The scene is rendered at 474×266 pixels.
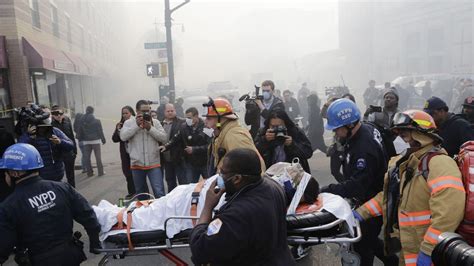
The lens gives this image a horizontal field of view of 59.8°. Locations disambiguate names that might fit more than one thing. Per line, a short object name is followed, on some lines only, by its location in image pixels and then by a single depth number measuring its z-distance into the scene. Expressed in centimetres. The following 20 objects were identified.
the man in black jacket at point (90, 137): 920
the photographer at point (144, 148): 603
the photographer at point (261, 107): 596
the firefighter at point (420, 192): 249
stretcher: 306
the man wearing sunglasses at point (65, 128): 754
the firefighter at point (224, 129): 403
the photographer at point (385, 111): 593
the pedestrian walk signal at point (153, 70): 1432
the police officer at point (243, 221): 209
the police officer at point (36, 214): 279
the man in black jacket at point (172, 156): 652
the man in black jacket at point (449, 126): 477
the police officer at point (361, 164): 349
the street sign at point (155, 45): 1346
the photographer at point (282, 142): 472
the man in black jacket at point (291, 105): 1298
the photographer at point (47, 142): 502
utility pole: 1345
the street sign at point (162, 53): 1530
